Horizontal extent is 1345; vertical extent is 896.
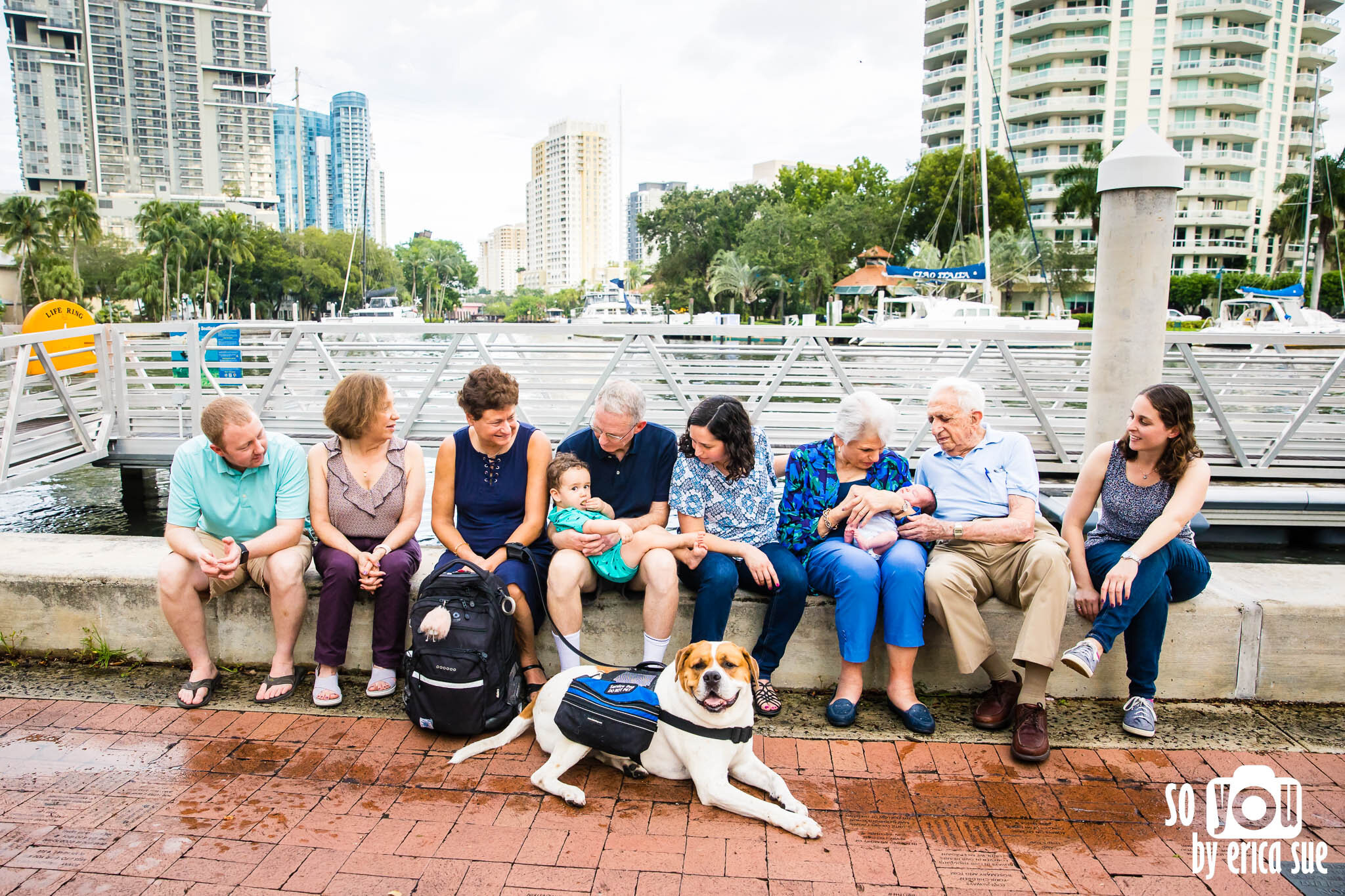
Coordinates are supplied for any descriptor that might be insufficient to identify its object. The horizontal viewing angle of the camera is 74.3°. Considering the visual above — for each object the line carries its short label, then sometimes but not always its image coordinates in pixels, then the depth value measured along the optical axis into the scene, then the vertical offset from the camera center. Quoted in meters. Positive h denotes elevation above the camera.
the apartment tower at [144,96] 123.31 +33.75
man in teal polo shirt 3.49 -0.84
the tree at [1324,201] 50.34 +7.42
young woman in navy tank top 3.22 -0.80
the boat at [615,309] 52.56 +1.31
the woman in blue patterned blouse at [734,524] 3.39 -0.79
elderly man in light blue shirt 3.18 -0.87
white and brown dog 2.60 -1.30
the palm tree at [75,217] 59.16 +7.22
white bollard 4.44 +0.28
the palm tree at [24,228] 56.94 +6.25
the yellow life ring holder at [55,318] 10.12 +0.08
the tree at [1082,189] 51.12 +8.00
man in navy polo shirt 3.35 -0.71
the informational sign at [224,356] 8.95 -0.34
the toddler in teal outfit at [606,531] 3.41 -0.79
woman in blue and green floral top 3.29 -0.85
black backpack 3.10 -1.18
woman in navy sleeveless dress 3.58 -0.68
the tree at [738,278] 50.19 +2.76
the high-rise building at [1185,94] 59.47 +15.94
